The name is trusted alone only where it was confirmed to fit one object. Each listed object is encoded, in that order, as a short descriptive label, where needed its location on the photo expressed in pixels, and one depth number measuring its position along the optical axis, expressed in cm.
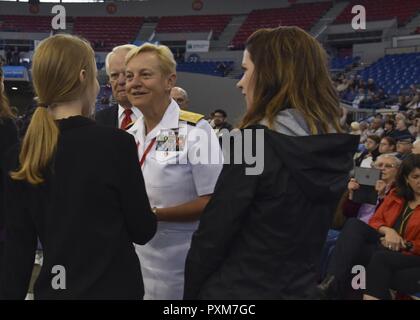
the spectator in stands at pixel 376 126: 845
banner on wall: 2252
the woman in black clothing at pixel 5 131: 156
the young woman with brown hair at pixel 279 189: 118
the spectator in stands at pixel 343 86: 1504
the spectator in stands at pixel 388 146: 509
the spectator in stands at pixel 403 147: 500
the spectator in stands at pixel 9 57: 1893
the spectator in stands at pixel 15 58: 1863
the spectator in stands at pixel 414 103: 1055
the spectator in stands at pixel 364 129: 817
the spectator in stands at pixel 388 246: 281
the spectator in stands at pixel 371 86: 1460
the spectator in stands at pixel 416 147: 379
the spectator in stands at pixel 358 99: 1317
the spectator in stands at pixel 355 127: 677
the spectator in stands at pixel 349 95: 1435
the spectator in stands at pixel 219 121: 616
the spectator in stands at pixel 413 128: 658
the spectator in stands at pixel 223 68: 1977
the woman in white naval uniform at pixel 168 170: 173
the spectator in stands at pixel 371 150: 553
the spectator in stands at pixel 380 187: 354
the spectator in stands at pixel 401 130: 629
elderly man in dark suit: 222
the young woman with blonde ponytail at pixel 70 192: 120
